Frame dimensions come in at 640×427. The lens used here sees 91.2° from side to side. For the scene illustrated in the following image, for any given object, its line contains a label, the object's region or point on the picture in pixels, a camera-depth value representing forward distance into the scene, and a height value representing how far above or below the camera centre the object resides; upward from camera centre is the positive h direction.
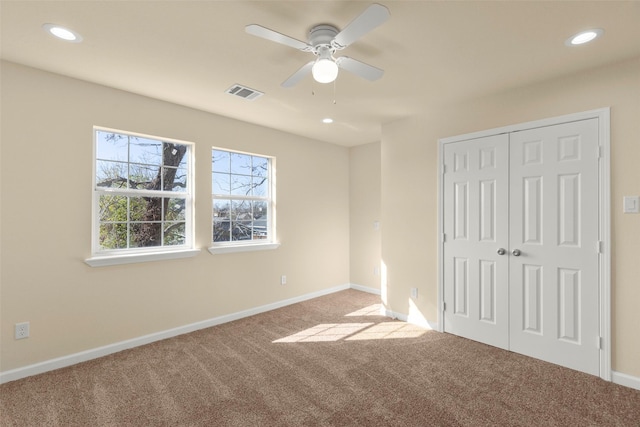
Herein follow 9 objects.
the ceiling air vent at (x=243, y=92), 2.95 +1.21
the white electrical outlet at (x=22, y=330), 2.52 -0.92
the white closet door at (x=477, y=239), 3.03 -0.23
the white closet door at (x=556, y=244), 2.55 -0.24
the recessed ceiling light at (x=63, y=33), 2.00 +1.21
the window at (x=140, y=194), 3.02 +0.23
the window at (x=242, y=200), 3.88 +0.22
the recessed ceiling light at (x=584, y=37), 2.03 +1.19
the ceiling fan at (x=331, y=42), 1.59 +1.01
